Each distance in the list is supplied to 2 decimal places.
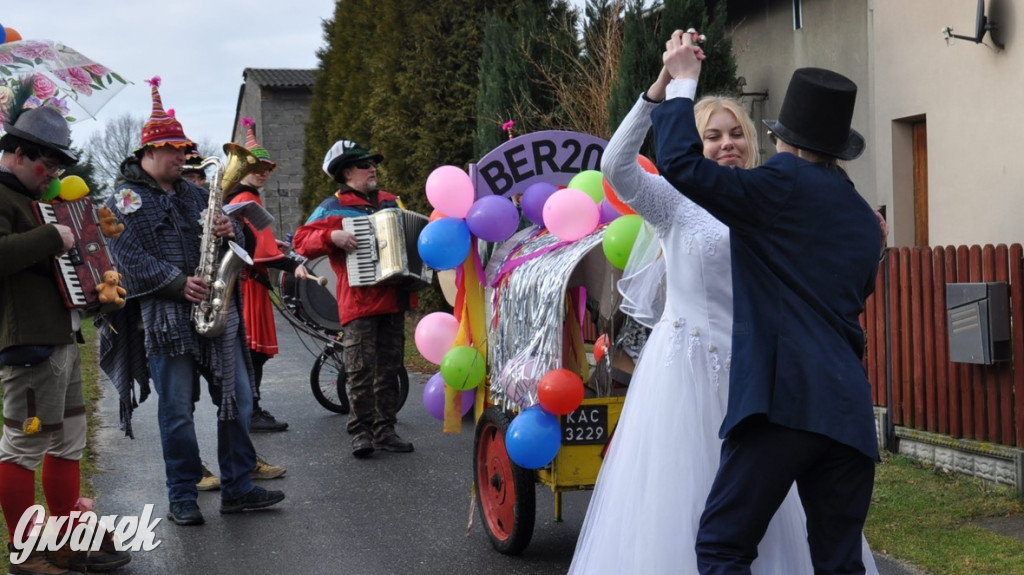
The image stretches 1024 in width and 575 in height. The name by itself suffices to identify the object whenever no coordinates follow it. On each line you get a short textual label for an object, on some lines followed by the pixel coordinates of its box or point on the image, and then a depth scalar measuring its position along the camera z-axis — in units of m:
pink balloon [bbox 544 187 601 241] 5.28
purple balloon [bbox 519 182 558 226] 5.74
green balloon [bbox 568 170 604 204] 5.43
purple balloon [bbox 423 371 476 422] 6.20
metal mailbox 6.76
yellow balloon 5.33
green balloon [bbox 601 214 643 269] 4.89
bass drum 10.63
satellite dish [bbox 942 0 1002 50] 10.03
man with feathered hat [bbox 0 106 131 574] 5.02
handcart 5.19
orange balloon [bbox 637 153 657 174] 4.79
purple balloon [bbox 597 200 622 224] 5.46
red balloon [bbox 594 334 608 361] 5.29
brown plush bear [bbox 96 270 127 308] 5.29
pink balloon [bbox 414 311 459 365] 6.24
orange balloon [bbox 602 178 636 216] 5.20
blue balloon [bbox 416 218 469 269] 5.76
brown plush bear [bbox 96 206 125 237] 5.50
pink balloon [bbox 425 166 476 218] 5.80
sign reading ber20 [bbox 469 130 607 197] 5.88
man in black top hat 3.26
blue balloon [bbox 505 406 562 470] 5.03
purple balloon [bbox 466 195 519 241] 5.70
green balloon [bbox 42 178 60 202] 5.30
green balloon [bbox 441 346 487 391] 5.86
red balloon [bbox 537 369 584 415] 4.97
